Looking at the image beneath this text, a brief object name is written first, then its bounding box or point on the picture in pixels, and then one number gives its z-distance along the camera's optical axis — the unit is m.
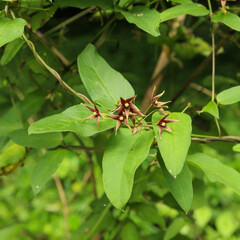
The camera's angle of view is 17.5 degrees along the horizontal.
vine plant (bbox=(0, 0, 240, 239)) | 0.47
